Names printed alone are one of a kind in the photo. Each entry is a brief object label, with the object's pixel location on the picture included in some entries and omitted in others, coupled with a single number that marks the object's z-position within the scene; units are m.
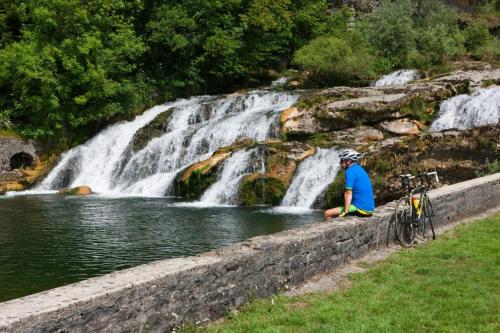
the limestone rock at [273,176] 18.28
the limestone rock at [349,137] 19.81
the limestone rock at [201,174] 19.81
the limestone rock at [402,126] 20.16
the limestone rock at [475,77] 22.34
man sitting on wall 7.89
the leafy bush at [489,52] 30.22
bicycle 8.75
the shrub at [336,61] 29.98
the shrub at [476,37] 34.12
